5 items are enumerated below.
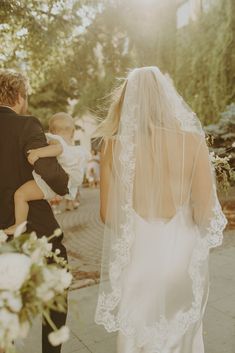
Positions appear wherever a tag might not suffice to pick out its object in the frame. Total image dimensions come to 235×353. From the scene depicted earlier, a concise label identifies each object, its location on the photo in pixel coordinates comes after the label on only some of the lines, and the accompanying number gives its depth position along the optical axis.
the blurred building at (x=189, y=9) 13.87
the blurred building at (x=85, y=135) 37.58
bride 2.57
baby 2.77
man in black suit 2.71
